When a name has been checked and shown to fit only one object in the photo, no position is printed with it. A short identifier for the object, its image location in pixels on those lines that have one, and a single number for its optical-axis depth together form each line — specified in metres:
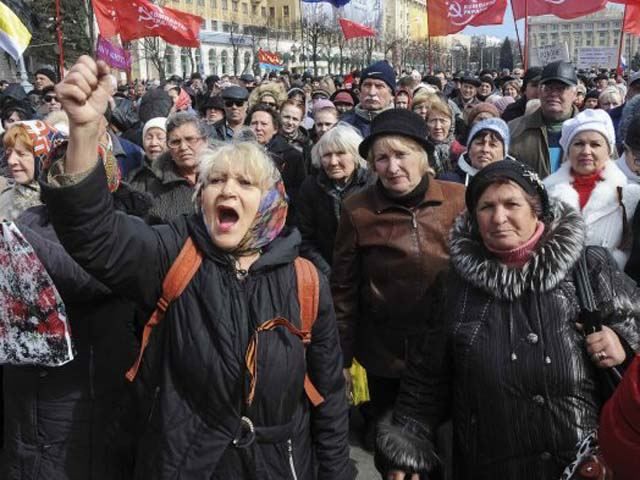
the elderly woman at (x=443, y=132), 5.18
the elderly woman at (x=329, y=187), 3.97
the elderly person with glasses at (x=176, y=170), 4.11
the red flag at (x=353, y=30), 15.06
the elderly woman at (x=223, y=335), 2.00
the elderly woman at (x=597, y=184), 3.13
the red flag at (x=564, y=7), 10.34
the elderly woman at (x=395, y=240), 3.08
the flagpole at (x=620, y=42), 10.28
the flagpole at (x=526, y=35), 10.70
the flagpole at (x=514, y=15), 10.99
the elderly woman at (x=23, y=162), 2.74
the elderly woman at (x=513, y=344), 2.07
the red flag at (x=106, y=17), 10.07
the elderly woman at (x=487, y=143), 4.09
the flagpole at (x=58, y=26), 8.65
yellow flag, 6.29
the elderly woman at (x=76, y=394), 2.48
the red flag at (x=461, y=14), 11.45
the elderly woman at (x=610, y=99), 8.12
